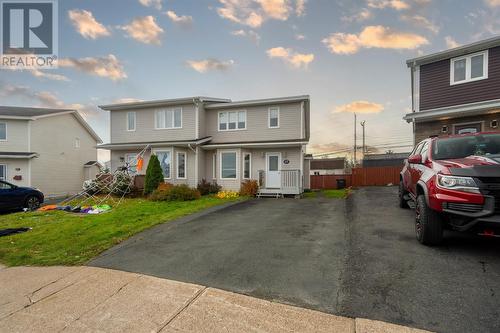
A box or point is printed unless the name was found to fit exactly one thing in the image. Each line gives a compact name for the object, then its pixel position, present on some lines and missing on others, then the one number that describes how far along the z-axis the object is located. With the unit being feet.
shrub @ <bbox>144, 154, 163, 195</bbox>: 48.50
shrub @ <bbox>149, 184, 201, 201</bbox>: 43.09
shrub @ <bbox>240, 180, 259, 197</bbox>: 48.32
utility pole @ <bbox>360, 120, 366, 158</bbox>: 130.72
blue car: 37.88
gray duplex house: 52.21
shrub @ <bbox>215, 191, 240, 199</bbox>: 46.89
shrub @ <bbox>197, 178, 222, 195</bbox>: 51.85
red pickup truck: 11.66
